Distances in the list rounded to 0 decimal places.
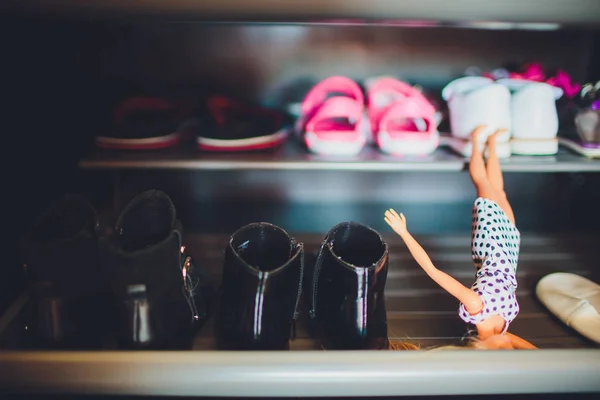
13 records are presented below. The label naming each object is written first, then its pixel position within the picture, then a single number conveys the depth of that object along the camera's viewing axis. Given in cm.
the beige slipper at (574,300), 83
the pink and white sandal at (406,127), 90
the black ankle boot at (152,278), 66
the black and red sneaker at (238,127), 95
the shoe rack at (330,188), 57
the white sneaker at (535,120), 91
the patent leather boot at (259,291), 71
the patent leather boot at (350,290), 73
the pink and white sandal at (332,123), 90
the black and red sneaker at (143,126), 95
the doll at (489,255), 73
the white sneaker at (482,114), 90
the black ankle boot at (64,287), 69
